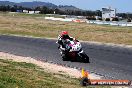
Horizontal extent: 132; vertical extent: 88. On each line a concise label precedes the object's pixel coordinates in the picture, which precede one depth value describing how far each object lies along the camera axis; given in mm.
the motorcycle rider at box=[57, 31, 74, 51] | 21938
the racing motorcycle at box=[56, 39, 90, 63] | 21234
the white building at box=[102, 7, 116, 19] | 135738
